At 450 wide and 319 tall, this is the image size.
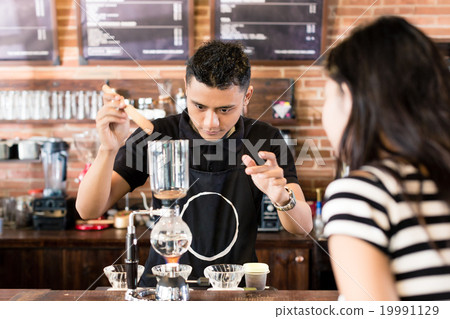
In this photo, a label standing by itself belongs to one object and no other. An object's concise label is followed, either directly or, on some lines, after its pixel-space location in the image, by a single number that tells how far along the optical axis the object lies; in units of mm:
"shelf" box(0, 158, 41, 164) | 3166
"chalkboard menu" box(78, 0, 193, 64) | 3178
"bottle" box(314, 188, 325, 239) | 2959
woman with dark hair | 747
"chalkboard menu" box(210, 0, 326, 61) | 3180
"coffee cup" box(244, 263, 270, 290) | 1614
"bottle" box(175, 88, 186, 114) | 3166
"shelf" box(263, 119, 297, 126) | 3201
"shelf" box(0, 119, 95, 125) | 3227
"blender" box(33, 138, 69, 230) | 3068
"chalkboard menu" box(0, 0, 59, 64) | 3209
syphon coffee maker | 1370
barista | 1623
